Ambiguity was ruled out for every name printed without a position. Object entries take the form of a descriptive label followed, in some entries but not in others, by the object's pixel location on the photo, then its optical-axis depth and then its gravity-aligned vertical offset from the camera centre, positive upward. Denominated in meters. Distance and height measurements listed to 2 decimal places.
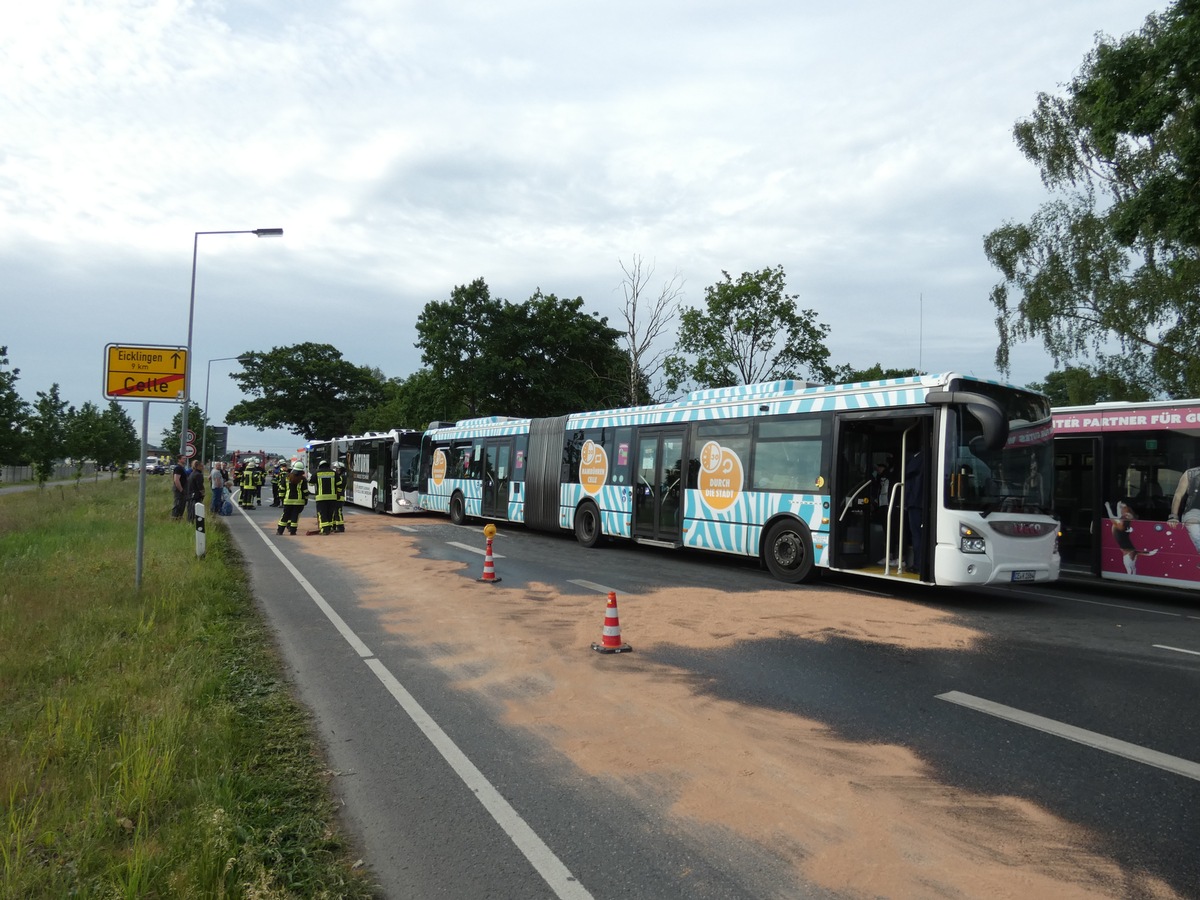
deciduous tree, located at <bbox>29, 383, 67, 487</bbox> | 37.56 +1.00
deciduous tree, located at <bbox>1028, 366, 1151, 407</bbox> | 27.22 +3.51
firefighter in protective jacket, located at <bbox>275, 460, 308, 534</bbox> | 20.33 -0.92
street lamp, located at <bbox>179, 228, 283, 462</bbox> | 24.86 +6.96
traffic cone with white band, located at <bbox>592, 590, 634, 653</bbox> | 7.57 -1.51
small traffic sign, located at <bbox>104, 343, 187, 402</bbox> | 9.48 +1.01
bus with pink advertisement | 11.85 +0.01
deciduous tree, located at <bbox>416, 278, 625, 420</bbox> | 41.03 +5.74
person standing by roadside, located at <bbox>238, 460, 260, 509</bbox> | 29.55 -0.88
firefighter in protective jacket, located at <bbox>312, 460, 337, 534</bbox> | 20.08 -0.82
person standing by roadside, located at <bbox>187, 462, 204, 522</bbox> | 20.30 -0.66
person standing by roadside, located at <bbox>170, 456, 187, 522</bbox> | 21.69 -0.86
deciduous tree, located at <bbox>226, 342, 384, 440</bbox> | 74.12 +6.55
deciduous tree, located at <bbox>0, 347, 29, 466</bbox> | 28.88 +1.22
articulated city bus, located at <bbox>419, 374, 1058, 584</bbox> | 10.26 +0.03
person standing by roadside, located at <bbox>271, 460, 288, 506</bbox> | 29.28 -1.01
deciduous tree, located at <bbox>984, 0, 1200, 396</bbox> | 25.00 +7.40
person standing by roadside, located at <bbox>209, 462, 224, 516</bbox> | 25.58 -0.79
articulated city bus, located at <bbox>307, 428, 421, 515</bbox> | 28.03 -0.14
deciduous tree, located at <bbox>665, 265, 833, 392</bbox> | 30.81 +5.61
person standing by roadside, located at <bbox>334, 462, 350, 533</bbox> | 20.40 -0.90
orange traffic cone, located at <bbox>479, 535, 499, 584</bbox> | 11.86 -1.50
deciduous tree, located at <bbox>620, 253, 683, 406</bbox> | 33.47 +4.66
